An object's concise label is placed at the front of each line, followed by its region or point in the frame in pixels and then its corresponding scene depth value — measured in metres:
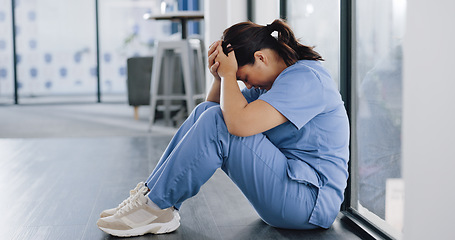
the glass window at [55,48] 7.79
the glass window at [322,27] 2.04
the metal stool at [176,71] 4.23
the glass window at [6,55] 7.69
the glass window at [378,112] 1.53
